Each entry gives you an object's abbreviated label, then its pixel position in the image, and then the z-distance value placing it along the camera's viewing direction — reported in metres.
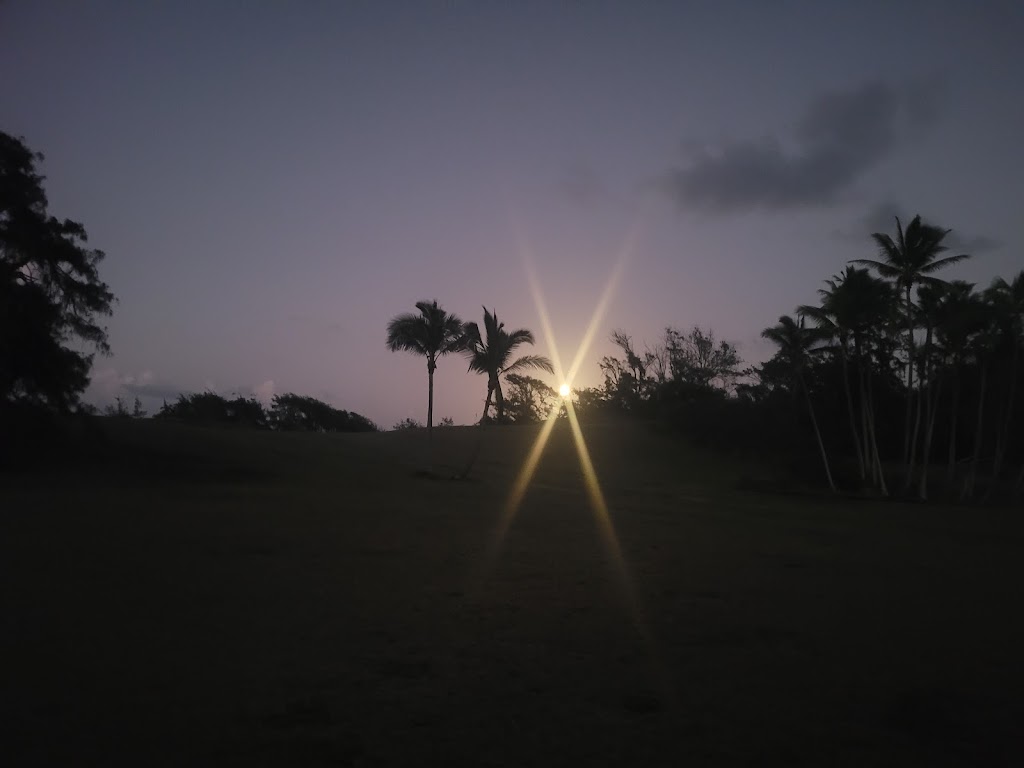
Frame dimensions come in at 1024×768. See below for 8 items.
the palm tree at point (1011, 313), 26.33
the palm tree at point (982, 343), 25.89
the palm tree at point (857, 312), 27.56
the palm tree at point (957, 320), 26.17
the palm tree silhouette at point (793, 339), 31.16
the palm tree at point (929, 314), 26.73
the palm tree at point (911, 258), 26.53
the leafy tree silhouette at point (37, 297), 19.33
